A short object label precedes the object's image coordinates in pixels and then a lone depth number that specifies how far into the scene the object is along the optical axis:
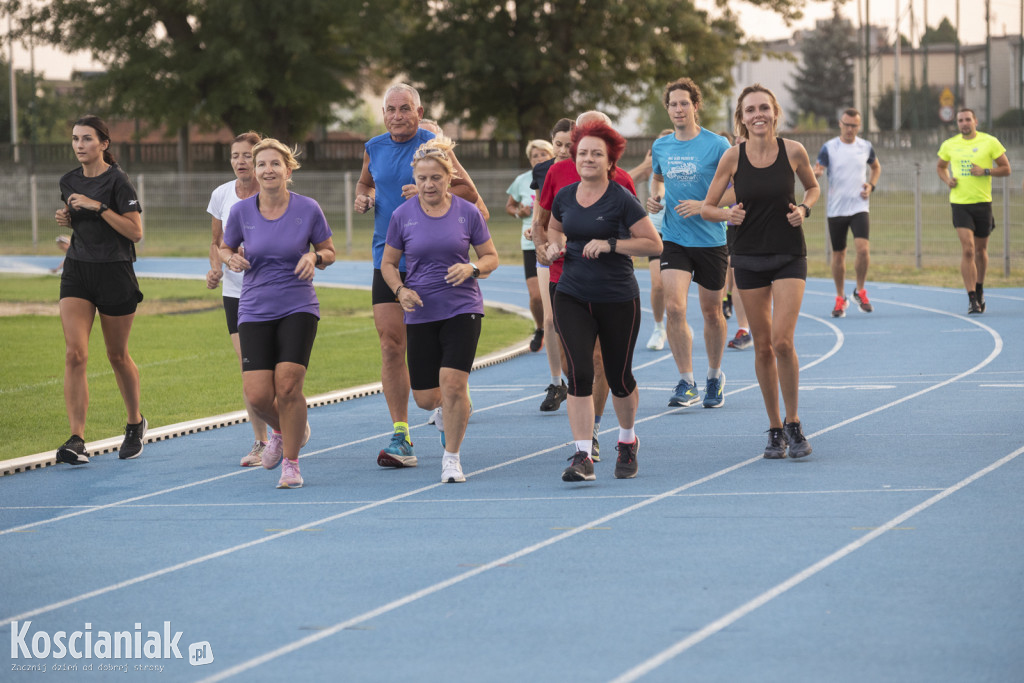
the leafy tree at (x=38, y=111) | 87.12
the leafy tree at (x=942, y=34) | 56.53
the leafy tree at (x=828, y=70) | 108.19
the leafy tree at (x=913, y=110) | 57.59
